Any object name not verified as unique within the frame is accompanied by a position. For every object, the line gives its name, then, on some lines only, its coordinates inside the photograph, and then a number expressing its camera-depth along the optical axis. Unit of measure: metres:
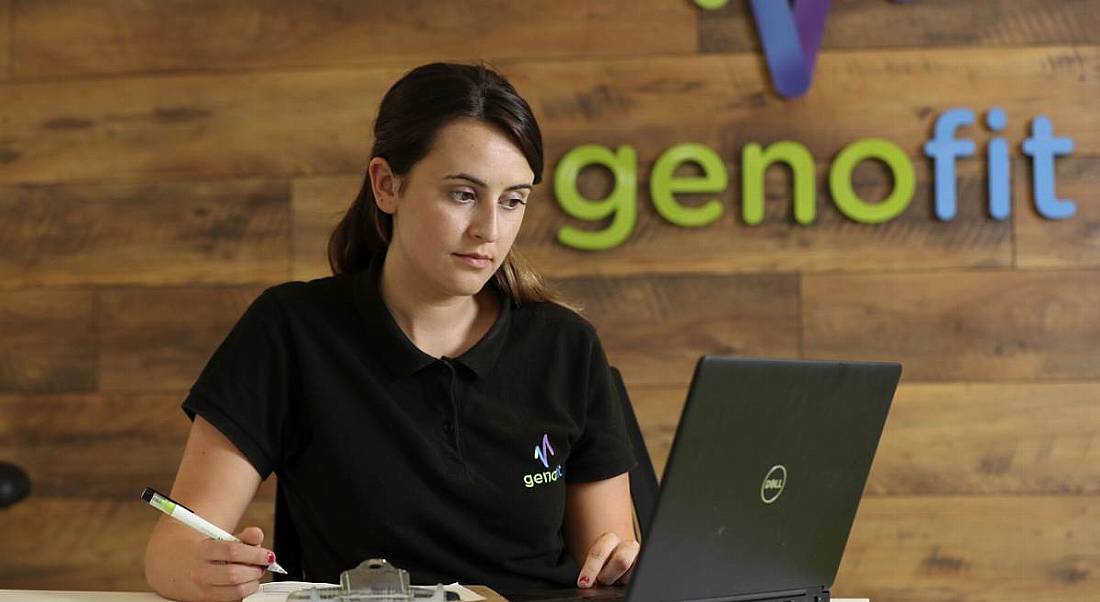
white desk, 2.90
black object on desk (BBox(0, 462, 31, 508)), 3.80
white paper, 2.82
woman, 3.05
